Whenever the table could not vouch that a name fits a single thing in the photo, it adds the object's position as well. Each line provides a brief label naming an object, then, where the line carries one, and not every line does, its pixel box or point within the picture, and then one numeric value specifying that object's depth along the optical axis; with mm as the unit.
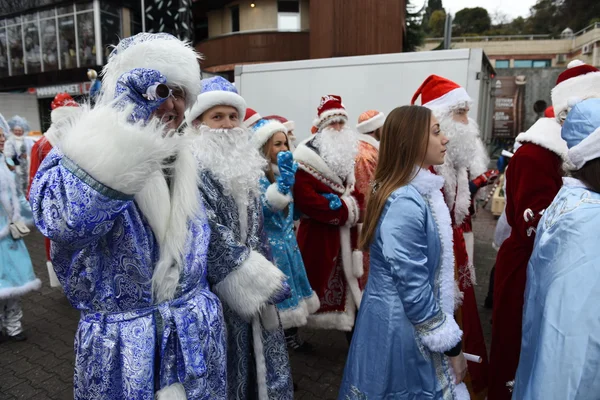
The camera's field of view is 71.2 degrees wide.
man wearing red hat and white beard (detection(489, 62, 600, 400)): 2480
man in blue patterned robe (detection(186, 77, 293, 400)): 1927
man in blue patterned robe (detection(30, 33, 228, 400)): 1231
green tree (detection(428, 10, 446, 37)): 44500
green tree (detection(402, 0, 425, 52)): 20203
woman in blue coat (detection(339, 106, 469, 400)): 1776
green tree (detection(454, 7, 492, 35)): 46562
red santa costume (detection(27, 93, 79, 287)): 4637
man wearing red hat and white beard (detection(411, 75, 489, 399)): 3361
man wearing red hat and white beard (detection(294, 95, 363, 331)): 3674
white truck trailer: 6746
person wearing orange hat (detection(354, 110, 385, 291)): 3939
